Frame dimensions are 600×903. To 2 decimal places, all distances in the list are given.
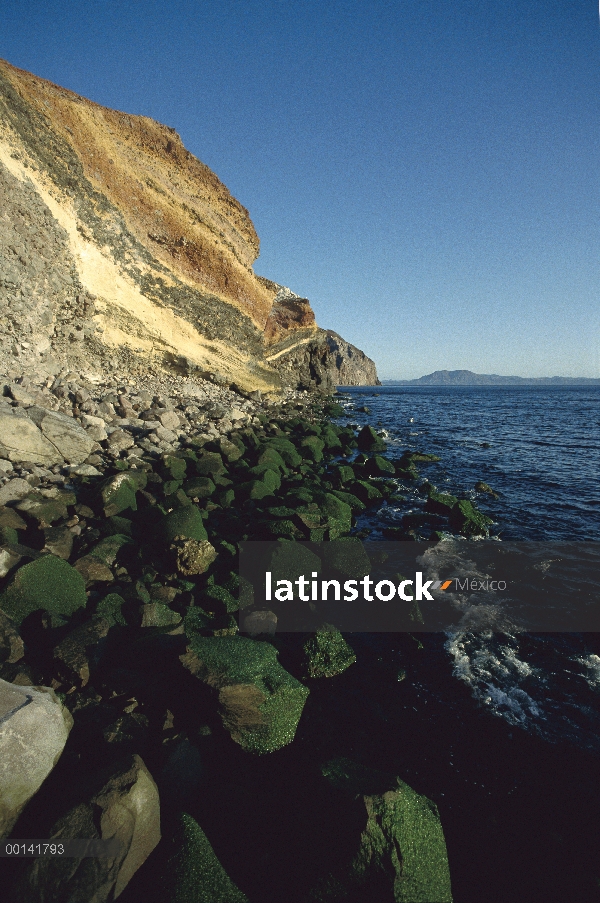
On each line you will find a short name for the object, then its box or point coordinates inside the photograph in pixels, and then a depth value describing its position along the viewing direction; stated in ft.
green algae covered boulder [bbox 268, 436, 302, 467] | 49.39
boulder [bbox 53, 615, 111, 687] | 15.83
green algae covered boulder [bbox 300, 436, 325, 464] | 55.67
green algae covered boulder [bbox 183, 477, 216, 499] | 34.58
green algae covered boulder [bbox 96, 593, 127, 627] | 18.88
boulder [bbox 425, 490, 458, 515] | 39.01
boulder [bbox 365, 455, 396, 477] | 52.21
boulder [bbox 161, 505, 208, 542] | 25.77
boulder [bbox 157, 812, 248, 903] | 9.72
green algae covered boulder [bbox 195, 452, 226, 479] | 38.96
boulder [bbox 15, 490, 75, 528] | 25.98
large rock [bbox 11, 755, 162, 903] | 9.54
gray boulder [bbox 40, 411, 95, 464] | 34.68
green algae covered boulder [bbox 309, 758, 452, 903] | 10.20
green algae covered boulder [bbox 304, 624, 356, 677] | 19.29
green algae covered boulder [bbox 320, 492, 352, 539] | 31.50
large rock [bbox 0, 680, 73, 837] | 11.08
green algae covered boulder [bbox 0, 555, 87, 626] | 18.56
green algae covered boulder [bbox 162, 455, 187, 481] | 36.94
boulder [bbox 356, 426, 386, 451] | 68.90
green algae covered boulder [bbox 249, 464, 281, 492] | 39.24
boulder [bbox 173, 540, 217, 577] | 24.16
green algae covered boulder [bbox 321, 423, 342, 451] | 66.44
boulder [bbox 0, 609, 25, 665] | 16.12
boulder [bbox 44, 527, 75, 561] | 23.30
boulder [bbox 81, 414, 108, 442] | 40.06
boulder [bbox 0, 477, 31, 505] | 26.99
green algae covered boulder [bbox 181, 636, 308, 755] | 14.88
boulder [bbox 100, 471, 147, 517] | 28.91
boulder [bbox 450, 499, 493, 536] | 35.09
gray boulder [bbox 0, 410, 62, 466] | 31.81
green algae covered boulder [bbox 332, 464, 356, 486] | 46.21
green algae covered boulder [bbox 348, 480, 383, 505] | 42.96
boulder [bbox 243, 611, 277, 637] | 20.68
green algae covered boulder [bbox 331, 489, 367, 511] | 39.78
